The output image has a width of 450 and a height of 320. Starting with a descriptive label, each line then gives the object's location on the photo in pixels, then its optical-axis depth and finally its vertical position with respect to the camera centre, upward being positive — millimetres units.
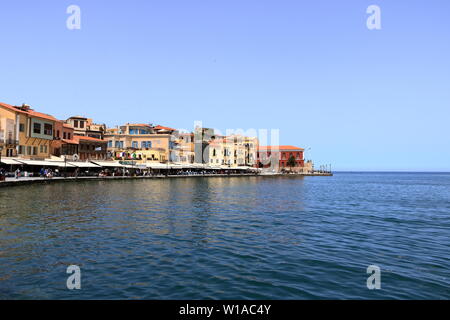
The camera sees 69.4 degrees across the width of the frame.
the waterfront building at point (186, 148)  89875 +6298
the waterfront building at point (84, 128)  75200 +10139
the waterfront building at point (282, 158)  142375 +5076
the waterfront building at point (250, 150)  118562 +7261
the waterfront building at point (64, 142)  58938 +5426
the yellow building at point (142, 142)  81500 +7244
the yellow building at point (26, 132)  47219 +6080
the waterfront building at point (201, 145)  98062 +7542
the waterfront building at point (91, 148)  67250 +4863
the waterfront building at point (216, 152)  103625 +5798
